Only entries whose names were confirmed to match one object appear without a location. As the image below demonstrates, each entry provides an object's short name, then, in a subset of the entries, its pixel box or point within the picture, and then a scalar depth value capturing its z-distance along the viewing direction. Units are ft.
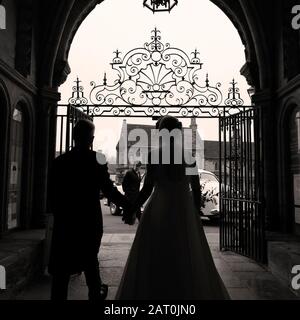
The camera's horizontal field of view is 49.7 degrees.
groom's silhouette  9.52
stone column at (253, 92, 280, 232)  20.11
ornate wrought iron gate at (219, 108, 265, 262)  18.12
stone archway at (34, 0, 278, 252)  20.59
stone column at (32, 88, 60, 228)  20.40
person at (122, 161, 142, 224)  33.83
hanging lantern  20.68
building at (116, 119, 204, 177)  149.59
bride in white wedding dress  8.54
